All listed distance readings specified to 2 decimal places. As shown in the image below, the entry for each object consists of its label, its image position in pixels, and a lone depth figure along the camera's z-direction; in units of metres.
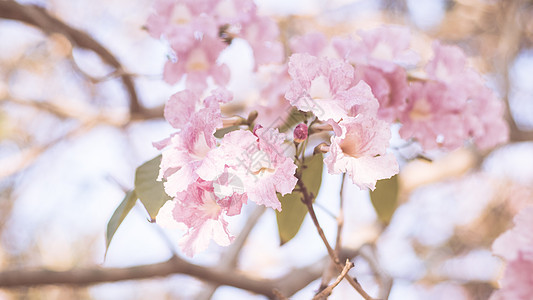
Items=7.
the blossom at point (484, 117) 0.73
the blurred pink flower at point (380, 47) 0.64
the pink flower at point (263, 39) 0.76
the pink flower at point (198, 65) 0.70
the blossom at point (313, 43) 0.71
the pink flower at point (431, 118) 0.67
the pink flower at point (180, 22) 0.68
